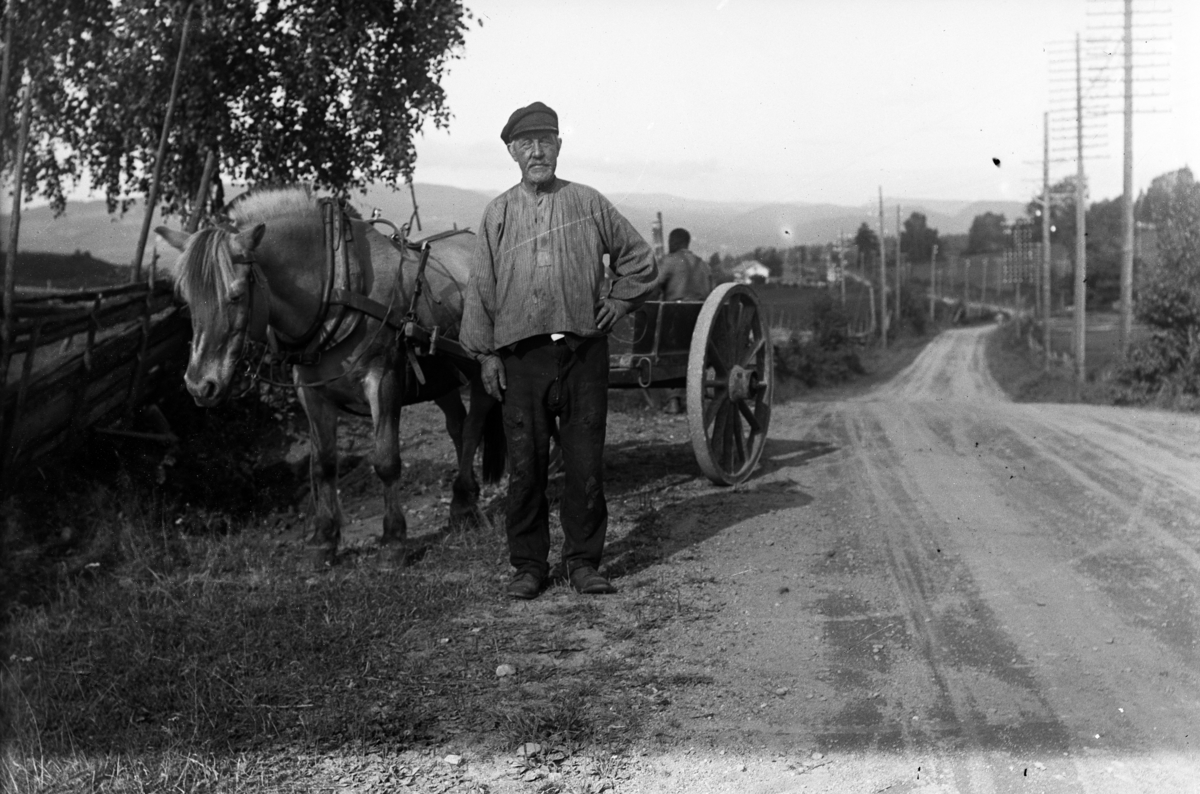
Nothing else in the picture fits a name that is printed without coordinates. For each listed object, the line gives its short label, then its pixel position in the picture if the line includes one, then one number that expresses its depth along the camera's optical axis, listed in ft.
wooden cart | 22.67
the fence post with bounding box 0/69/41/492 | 15.80
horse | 16.26
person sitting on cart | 30.01
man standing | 16.05
